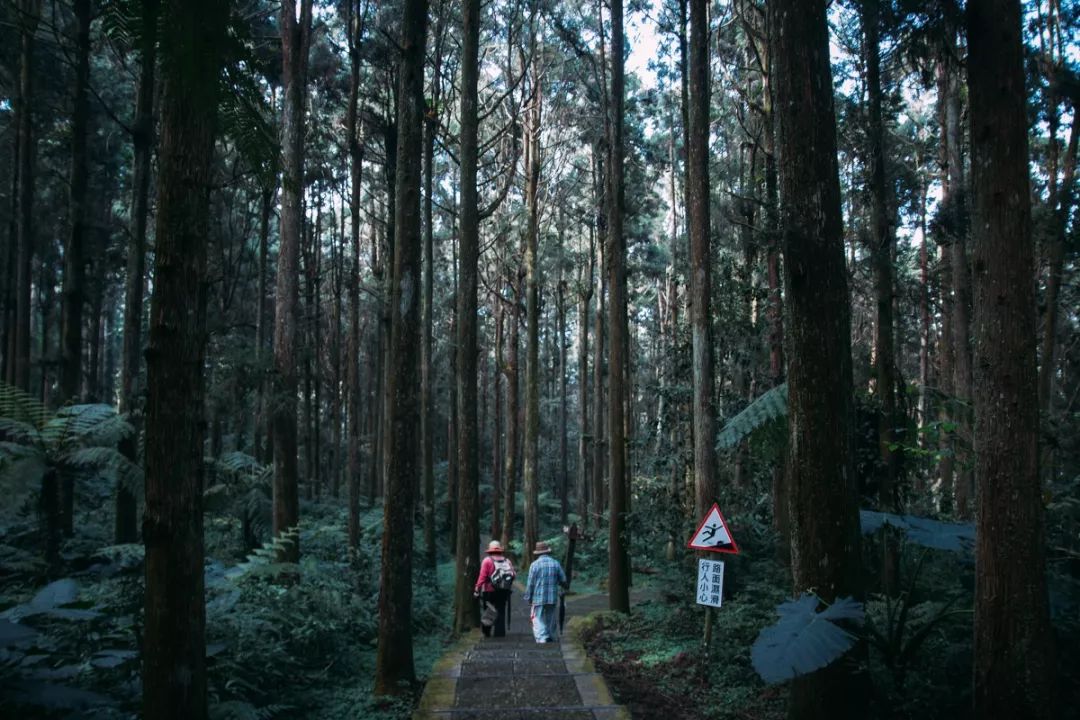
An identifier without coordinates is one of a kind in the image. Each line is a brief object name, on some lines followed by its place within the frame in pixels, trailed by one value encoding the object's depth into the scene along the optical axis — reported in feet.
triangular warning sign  27.40
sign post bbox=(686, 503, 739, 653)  27.37
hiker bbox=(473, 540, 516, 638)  38.75
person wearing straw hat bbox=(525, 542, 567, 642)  36.22
